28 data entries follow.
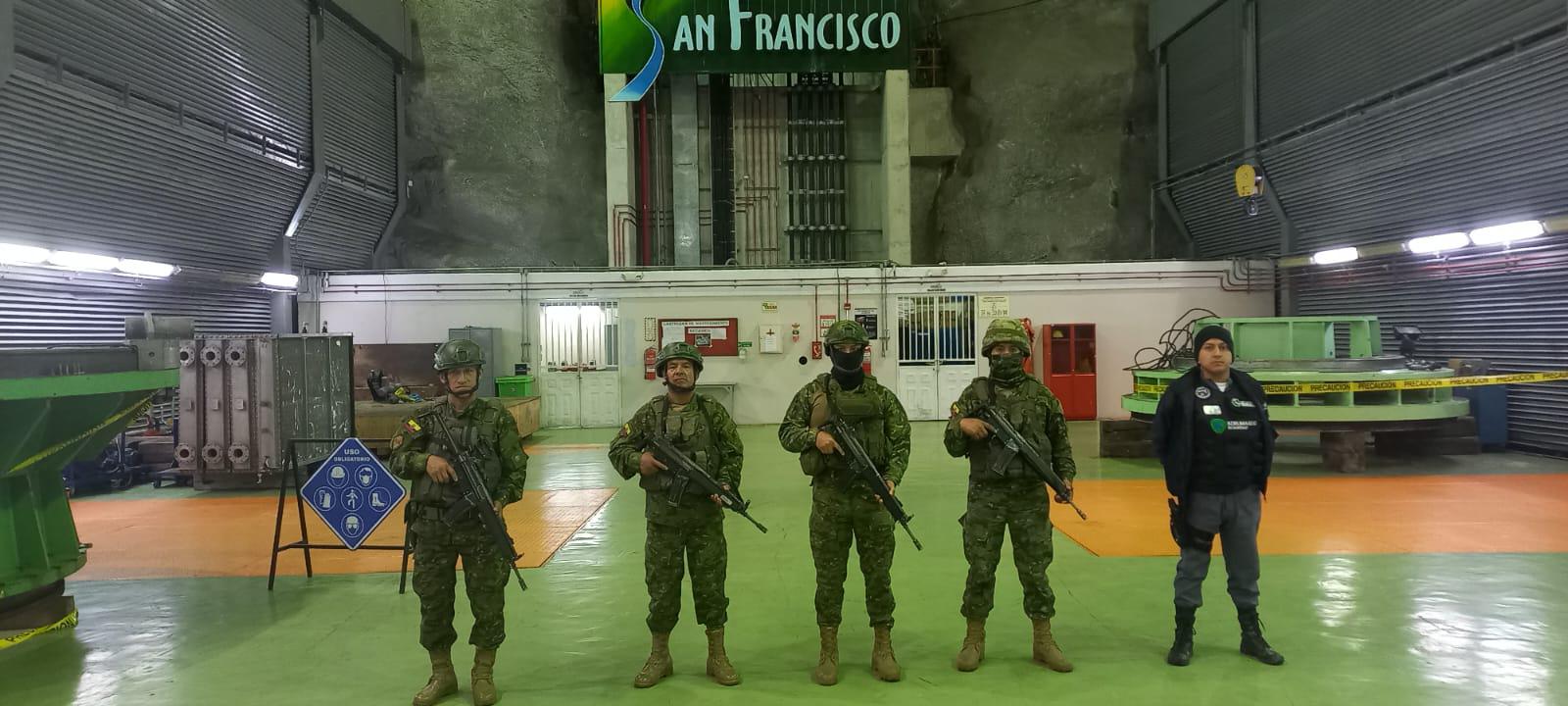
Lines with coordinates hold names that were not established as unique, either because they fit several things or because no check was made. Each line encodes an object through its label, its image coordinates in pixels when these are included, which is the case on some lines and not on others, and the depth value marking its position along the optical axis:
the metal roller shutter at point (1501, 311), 9.58
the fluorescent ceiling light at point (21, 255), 8.34
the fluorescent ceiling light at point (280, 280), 13.00
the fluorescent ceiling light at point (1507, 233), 9.31
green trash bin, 13.64
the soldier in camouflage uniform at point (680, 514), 3.96
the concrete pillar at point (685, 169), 17.02
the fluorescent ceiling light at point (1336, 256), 12.09
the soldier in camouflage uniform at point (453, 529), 3.80
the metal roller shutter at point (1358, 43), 9.59
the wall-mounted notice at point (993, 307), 14.31
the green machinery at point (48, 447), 4.46
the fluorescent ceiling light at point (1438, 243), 10.28
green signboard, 15.25
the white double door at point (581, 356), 14.34
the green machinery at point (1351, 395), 9.20
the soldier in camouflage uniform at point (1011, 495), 4.04
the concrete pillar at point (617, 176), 15.70
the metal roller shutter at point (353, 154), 14.05
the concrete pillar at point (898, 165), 15.96
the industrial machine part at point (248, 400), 9.15
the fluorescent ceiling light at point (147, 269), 9.98
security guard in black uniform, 4.03
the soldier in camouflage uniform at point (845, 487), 3.95
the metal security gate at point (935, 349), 14.34
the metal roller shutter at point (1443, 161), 9.20
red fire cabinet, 14.05
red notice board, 14.21
